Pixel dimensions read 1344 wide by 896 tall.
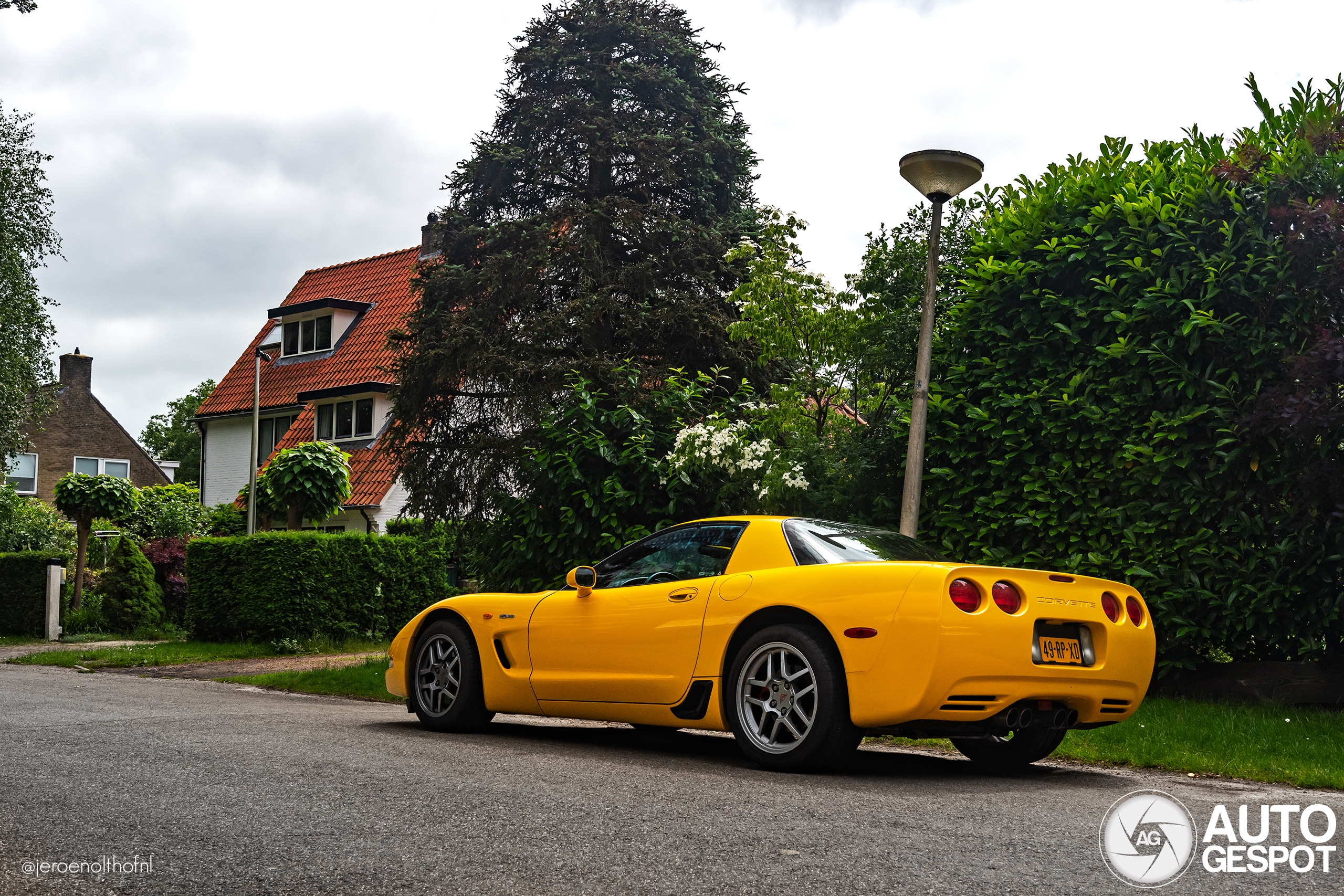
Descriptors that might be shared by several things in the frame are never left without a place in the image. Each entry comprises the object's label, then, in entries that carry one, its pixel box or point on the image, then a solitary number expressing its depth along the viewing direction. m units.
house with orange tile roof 36.03
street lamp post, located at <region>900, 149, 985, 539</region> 10.09
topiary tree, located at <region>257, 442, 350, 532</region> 22.53
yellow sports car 5.95
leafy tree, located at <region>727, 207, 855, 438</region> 13.65
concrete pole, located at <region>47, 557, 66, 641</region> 24.12
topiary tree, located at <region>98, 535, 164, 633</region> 24.88
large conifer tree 23.52
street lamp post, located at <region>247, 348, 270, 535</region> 27.27
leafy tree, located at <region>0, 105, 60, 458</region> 33.66
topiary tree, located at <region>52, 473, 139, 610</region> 25.95
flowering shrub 11.48
